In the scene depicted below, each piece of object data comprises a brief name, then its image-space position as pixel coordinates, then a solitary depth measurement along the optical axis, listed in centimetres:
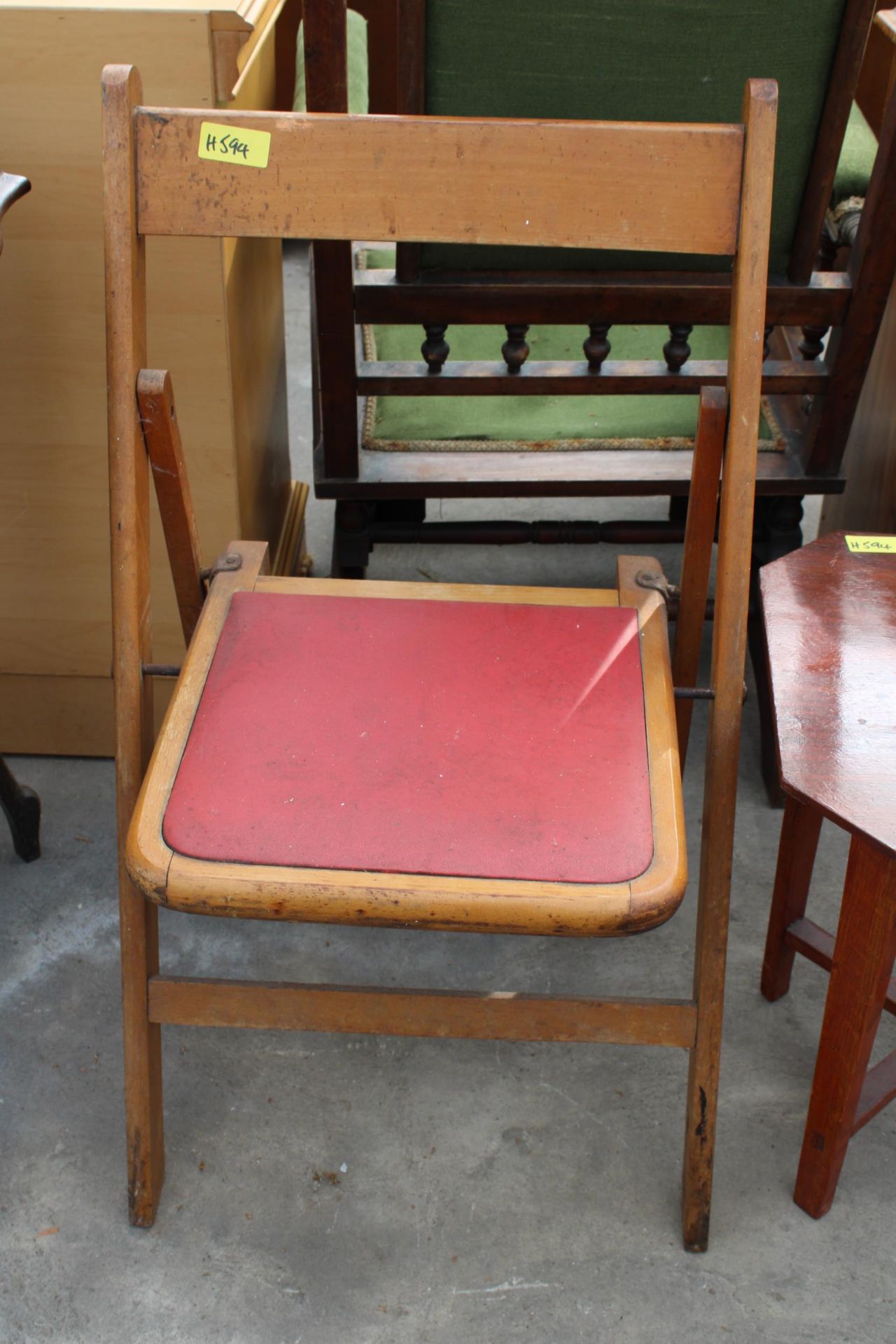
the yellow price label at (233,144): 126
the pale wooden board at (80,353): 152
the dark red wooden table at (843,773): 118
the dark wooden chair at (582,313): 146
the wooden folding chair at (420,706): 113
